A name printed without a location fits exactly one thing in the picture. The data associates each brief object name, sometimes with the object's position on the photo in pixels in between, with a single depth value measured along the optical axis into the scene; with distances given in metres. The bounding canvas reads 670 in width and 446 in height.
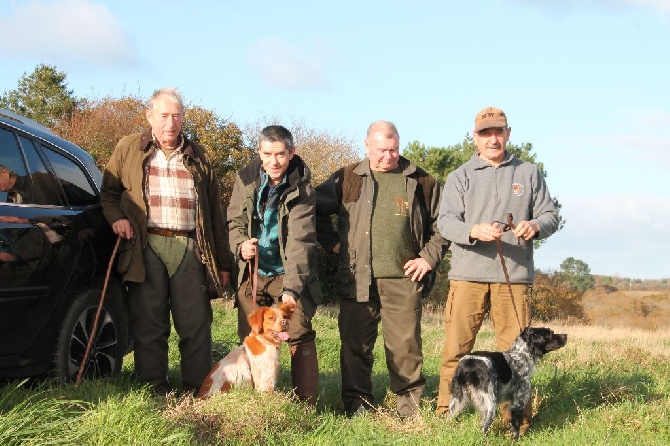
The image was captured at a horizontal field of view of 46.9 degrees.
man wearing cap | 5.94
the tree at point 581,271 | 50.43
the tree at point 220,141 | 26.67
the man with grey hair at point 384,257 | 6.31
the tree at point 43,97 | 36.28
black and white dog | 5.49
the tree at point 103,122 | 30.72
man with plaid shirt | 5.76
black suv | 4.86
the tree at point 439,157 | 32.09
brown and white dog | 5.39
